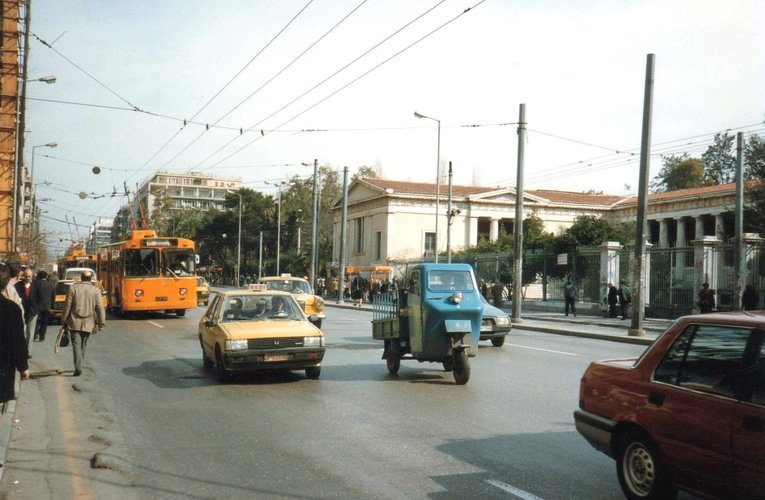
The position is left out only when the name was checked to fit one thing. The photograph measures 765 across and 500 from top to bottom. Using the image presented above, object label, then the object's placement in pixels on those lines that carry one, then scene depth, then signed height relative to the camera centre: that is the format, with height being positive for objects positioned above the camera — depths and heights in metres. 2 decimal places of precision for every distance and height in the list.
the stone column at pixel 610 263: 34.25 +0.52
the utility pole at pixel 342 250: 47.00 +1.04
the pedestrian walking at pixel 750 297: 24.70 -0.58
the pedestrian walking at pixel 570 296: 34.69 -1.01
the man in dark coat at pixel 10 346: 6.41 -0.73
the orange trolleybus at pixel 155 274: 26.56 -0.41
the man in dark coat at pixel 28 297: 14.73 -0.80
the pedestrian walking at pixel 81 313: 12.11 -0.83
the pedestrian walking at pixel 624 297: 31.86 -0.89
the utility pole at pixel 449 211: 41.32 +3.21
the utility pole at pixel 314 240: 50.36 +1.81
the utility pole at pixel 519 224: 28.64 +1.80
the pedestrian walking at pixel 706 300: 26.47 -0.77
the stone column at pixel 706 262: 29.48 +0.59
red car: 4.45 -0.86
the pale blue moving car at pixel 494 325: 17.69 -1.22
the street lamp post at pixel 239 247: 79.46 +1.77
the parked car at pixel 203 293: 39.72 -1.53
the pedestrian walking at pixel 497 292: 42.06 -1.12
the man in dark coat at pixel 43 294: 16.92 -0.78
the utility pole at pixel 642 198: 22.91 +2.31
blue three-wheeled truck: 11.70 -0.76
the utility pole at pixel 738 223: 26.11 +1.88
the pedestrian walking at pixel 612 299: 32.31 -1.01
